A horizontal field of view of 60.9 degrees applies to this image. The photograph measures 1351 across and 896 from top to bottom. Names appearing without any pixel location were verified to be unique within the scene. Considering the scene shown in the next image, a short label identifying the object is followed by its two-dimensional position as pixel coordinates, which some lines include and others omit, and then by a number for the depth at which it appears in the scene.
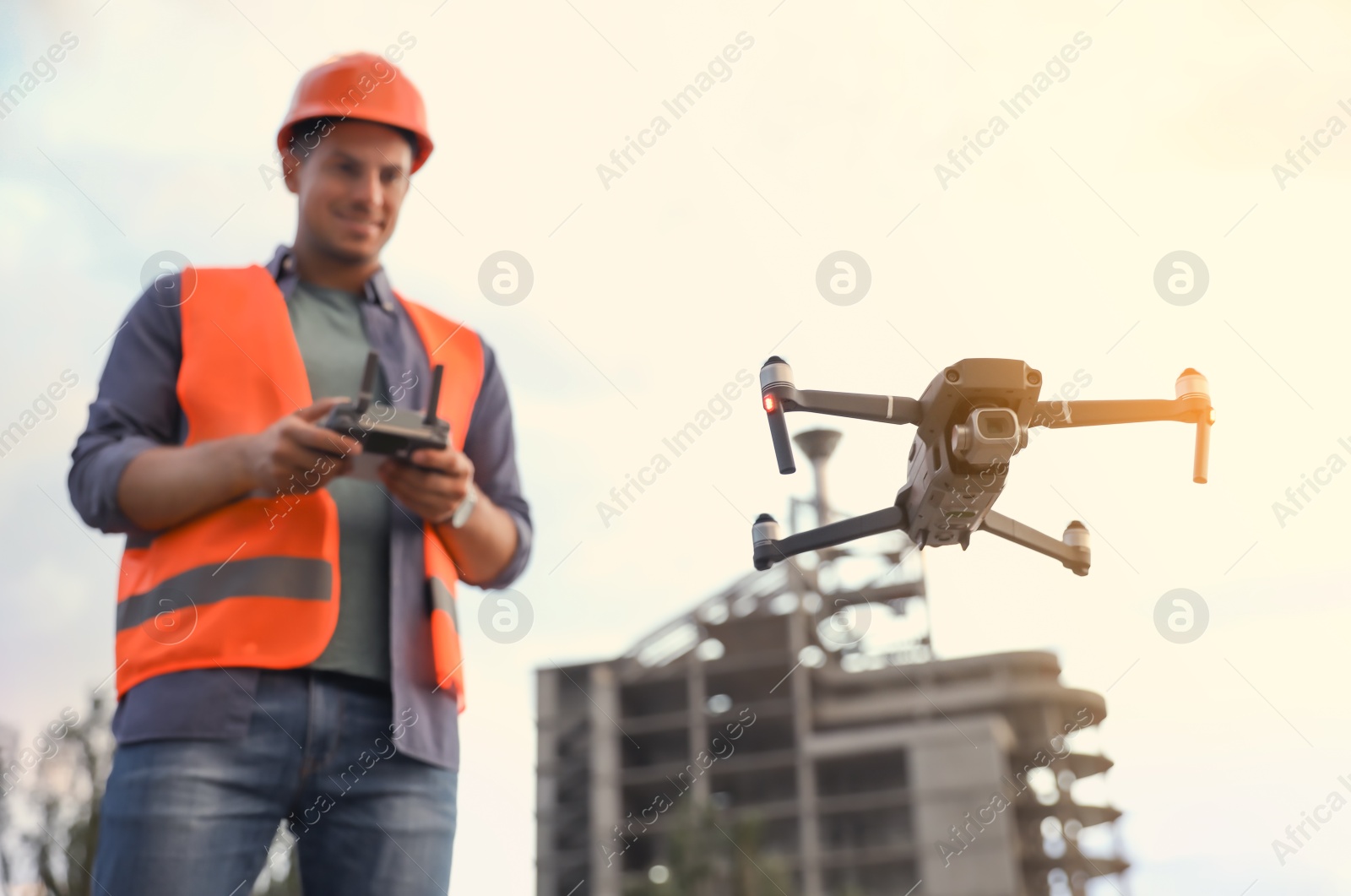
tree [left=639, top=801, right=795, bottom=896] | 23.23
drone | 1.81
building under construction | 27.61
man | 1.37
